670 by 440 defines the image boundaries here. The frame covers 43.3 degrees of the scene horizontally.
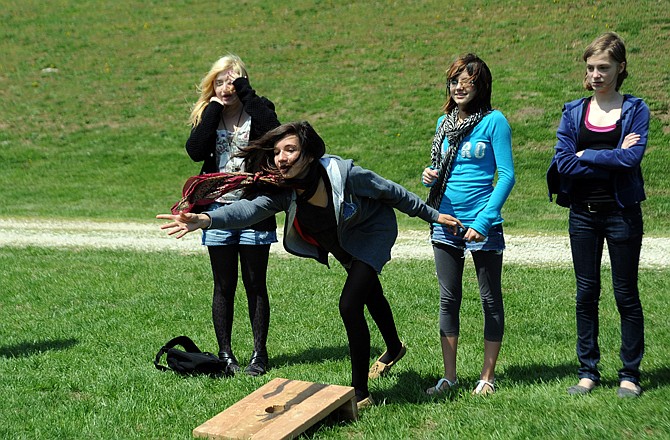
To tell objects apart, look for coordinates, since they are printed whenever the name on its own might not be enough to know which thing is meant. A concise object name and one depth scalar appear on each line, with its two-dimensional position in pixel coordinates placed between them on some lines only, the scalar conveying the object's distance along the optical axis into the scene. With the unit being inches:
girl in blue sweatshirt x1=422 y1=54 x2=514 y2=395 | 195.2
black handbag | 223.0
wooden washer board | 167.6
